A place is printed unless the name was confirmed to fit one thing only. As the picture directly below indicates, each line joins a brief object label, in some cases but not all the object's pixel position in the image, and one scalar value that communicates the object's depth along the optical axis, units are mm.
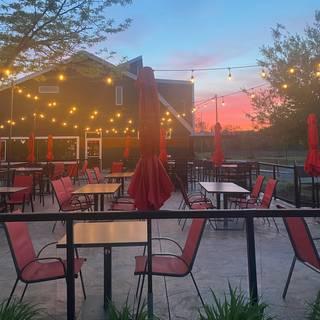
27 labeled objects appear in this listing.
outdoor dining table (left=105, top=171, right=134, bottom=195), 9840
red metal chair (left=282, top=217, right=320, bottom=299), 3047
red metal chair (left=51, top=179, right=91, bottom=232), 6268
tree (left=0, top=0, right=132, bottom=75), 8125
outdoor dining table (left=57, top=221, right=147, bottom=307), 2922
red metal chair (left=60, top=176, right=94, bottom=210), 6939
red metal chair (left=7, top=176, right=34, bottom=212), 7164
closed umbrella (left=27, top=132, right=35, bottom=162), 12938
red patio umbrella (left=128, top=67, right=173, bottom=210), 3010
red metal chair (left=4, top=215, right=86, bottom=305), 2844
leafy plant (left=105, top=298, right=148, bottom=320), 2158
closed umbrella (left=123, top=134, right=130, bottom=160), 16912
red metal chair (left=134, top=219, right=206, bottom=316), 3000
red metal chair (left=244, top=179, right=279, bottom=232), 6047
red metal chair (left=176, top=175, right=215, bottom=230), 6281
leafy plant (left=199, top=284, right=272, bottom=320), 2111
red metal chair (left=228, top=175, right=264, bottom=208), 6762
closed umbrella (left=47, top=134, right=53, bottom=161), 13931
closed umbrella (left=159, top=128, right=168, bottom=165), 11470
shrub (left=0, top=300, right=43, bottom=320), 2119
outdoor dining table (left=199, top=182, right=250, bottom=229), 6175
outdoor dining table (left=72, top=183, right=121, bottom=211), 6316
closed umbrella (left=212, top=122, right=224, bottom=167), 9555
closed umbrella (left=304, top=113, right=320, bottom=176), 6469
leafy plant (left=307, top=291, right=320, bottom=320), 2230
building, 21125
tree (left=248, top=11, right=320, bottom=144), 12883
